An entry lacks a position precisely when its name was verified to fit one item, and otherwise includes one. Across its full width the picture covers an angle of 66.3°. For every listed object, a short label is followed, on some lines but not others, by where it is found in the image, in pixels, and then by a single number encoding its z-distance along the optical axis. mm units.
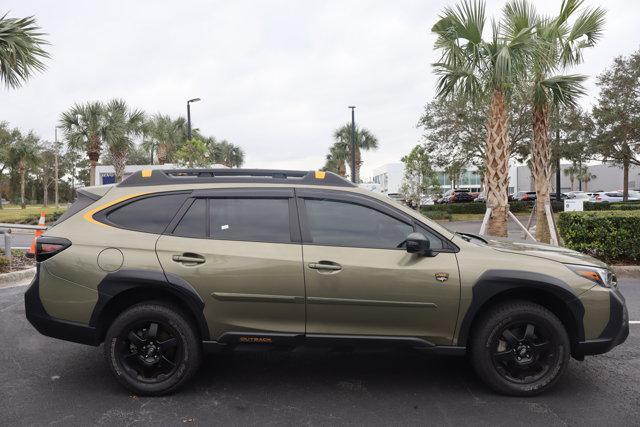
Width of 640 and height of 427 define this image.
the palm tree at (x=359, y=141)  44719
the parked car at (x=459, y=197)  42812
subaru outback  3613
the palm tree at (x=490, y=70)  10211
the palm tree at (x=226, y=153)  57028
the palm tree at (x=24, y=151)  47312
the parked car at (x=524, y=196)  40219
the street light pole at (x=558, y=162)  31262
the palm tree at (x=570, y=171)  49988
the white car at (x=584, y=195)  38541
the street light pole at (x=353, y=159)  32188
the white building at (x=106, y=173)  32500
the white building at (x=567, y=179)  69188
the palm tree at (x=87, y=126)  27547
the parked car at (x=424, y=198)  27011
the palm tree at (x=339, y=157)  45812
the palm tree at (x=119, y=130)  27984
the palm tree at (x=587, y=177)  64188
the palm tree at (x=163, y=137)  33375
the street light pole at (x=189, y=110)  26941
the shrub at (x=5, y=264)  8883
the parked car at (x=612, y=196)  36978
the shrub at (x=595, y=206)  28453
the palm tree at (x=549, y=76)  11062
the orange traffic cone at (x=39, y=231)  9133
